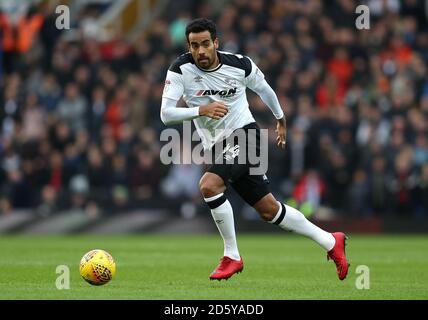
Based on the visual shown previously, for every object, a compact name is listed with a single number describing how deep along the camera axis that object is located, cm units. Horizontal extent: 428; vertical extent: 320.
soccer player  1121
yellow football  1062
